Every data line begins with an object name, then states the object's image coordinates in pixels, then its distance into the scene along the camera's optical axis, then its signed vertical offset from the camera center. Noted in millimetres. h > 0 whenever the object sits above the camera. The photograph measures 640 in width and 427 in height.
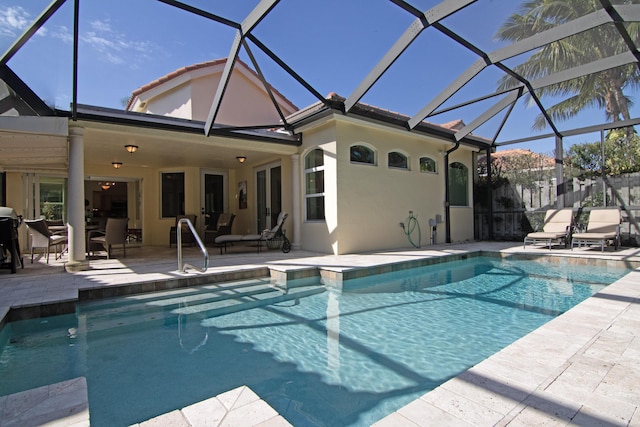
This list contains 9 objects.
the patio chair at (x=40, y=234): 7383 -177
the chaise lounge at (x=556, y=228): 9121 -328
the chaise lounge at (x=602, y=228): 8422 -334
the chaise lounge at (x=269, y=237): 8922 -395
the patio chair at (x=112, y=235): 7682 -249
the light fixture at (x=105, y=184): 14613 +1738
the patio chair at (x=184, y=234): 11023 -340
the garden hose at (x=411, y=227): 9992 -240
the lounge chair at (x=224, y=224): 10711 -50
